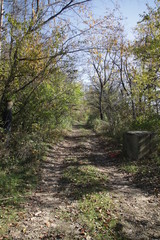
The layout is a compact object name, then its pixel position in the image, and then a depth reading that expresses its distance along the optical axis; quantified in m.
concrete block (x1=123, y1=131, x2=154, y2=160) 8.16
